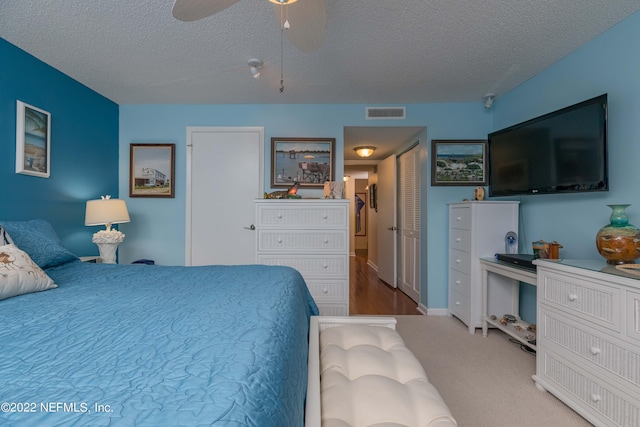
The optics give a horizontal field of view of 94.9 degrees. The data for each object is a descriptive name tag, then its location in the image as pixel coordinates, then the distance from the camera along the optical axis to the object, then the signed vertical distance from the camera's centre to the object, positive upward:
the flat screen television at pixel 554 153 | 1.94 +0.50
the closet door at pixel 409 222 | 3.81 -0.09
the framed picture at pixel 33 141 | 2.25 +0.59
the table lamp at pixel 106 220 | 2.73 -0.05
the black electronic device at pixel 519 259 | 2.26 -0.35
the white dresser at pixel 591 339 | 1.42 -0.67
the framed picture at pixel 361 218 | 9.23 -0.07
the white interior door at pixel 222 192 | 3.42 +0.27
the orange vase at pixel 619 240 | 1.68 -0.13
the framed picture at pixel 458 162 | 3.38 +0.62
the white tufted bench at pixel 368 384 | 0.99 -0.66
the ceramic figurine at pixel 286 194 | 3.02 +0.22
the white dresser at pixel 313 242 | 2.87 -0.26
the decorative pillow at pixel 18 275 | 1.30 -0.28
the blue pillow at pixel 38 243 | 1.73 -0.18
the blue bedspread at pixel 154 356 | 0.55 -0.36
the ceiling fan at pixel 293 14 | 1.33 +0.96
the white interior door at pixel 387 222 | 4.68 -0.10
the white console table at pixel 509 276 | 2.26 -0.57
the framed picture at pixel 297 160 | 3.39 +0.64
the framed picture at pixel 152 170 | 3.42 +0.52
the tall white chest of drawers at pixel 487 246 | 2.83 -0.29
